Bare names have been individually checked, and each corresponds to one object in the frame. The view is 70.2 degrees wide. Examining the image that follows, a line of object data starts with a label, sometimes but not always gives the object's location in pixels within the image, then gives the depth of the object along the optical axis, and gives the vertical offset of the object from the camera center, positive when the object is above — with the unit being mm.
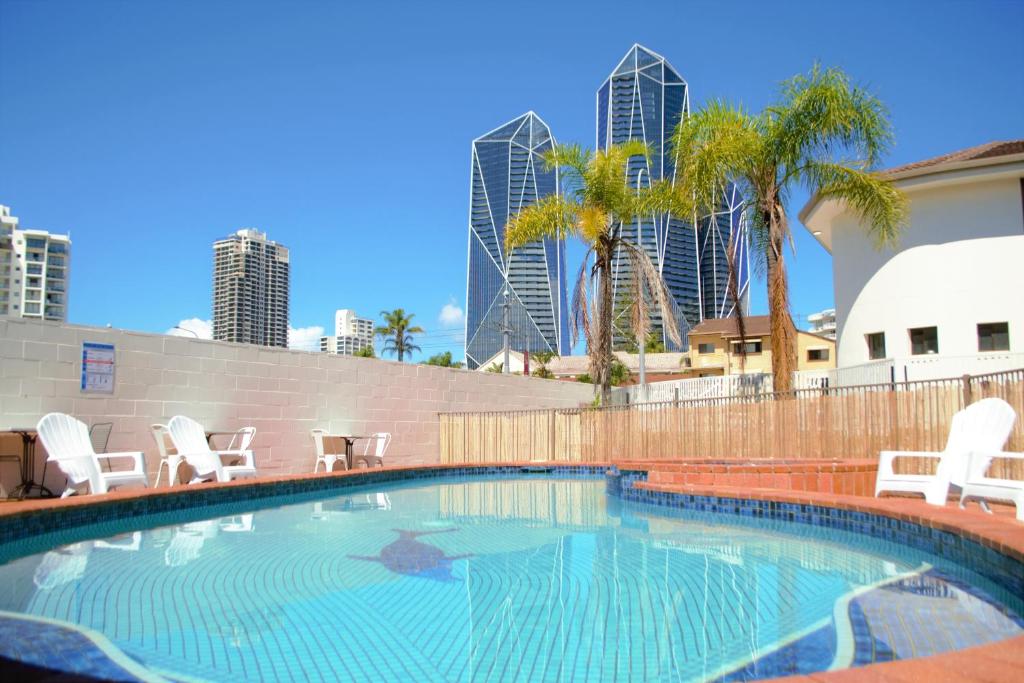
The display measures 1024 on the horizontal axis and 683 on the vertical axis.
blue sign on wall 8961 +630
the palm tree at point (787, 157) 12750 +4772
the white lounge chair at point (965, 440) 5836 -151
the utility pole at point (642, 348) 16747 +1937
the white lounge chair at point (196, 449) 9062 -373
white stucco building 15867 +3381
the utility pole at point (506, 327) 35281 +4654
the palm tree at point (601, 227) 15266 +4139
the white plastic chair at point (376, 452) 13664 -604
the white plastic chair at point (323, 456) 12148 -598
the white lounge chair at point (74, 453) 7320 -349
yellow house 45531 +4595
